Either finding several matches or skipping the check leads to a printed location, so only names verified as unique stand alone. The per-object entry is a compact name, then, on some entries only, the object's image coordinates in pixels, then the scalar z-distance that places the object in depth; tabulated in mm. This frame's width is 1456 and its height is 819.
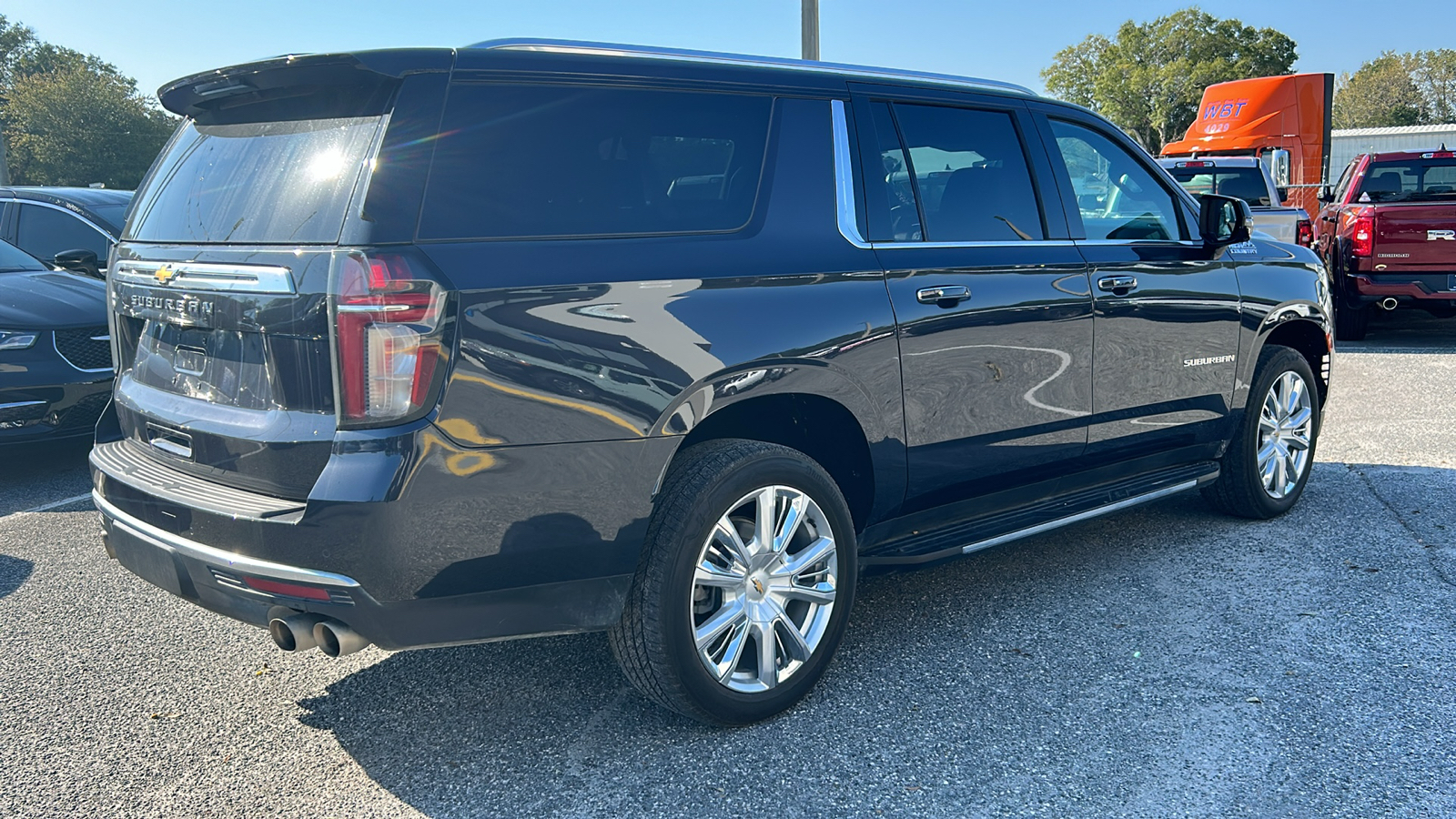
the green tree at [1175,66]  64188
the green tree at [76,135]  55969
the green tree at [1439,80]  84000
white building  30781
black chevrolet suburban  2645
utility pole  11109
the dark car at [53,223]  8688
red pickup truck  10898
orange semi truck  18156
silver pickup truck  12945
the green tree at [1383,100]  79812
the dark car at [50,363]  6277
